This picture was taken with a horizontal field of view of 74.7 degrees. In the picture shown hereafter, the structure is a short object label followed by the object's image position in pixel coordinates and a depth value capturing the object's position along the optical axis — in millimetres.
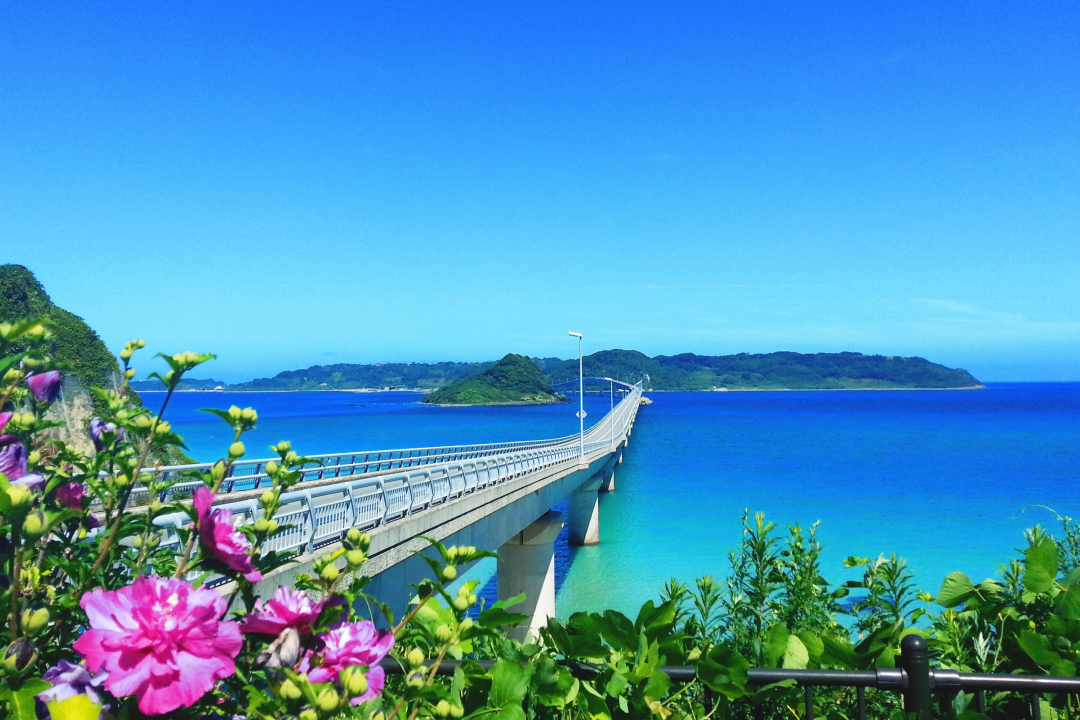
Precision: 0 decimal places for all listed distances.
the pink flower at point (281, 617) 1131
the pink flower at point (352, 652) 1147
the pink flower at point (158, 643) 954
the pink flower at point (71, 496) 1405
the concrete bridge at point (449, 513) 10594
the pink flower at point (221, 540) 1136
